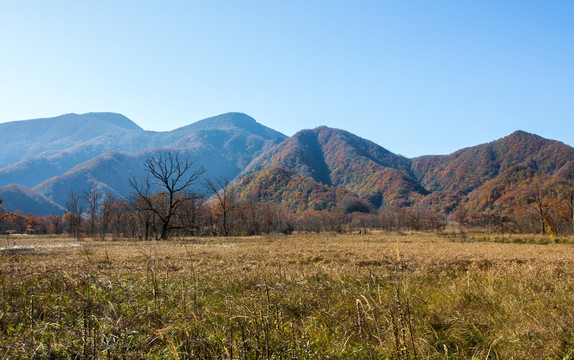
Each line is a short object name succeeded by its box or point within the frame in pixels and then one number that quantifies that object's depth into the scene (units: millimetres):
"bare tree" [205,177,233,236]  48750
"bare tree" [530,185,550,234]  45775
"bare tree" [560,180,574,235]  45044
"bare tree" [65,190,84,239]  57688
